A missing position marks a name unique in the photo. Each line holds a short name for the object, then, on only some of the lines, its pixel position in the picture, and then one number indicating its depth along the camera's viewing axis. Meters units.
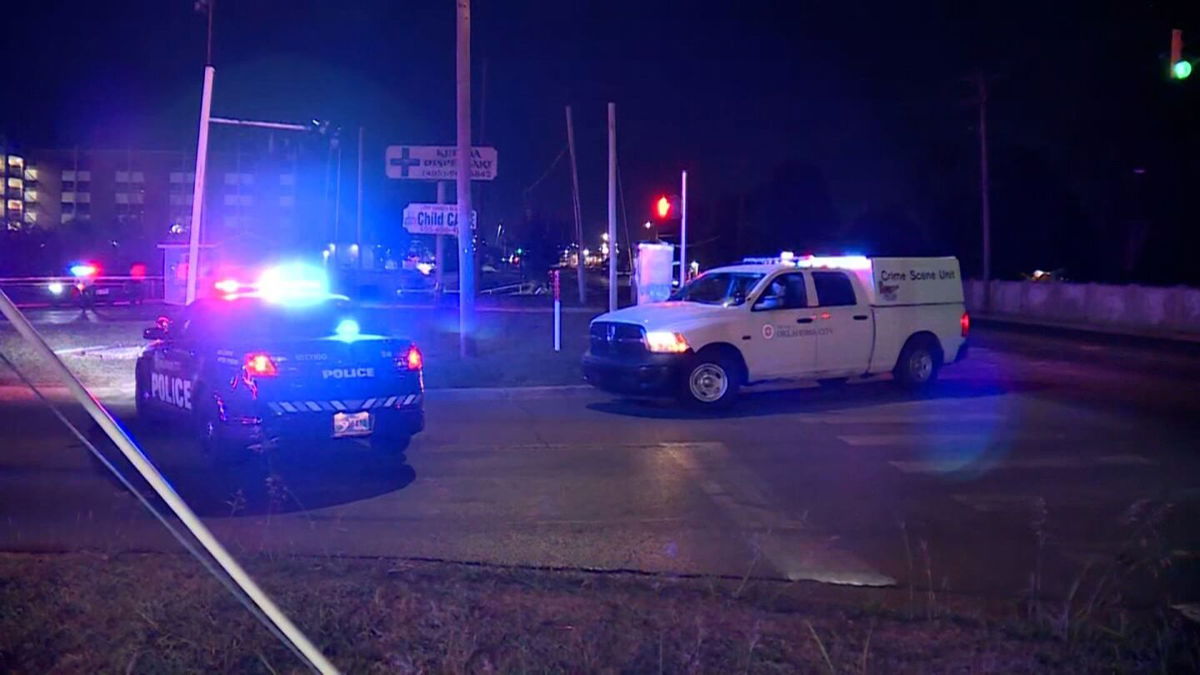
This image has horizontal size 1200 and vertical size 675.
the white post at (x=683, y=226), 26.72
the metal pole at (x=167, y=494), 4.11
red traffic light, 28.09
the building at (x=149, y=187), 88.38
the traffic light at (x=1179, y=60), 17.23
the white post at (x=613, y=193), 25.66
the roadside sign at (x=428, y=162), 21.17
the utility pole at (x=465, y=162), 19.61
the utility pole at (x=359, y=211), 48.75
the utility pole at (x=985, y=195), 45.66
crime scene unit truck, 14.55
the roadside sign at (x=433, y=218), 21.02
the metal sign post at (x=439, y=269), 32.32
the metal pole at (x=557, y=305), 21.58
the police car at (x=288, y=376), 9.88
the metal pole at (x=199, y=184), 19.14
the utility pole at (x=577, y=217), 44.16
